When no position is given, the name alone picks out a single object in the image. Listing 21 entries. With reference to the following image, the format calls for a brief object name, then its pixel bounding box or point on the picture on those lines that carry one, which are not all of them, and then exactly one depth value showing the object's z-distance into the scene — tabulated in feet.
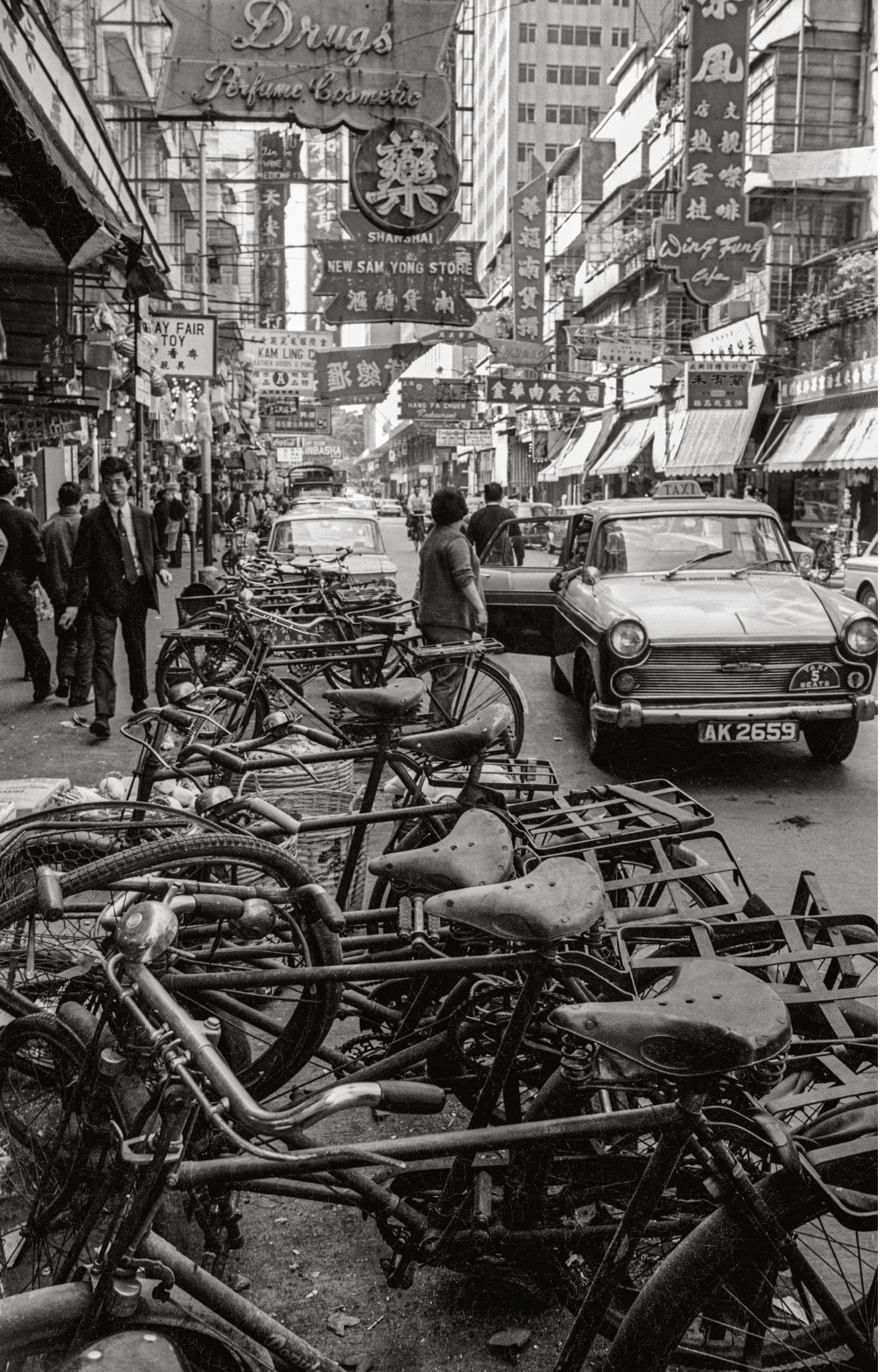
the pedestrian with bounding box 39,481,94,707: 33.94
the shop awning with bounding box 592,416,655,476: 146.30
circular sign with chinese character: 38.40
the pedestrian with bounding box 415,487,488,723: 29.45
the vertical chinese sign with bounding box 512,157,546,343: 108.78
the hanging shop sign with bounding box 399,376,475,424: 131.03
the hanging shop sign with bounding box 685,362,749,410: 99.14
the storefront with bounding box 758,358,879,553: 94.02
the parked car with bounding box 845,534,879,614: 55.11
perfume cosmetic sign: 36.58
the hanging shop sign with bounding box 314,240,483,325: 54.60
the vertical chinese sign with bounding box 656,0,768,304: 62.80
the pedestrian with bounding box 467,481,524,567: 52.57
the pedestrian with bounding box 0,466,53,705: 34.19
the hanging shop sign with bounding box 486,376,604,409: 106.63
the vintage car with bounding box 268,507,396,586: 49.96
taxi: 26.08
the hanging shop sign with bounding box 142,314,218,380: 57.72
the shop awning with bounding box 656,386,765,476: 117.39
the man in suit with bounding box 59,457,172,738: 30.89
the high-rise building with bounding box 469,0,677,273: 298.56
